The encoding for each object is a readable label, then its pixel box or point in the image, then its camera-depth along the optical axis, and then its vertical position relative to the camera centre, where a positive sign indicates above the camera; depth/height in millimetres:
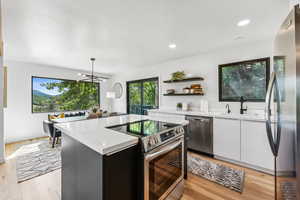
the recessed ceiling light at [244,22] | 2055 +1253
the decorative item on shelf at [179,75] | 3869 +732
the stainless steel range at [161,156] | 1157 -590
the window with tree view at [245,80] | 2778 +443
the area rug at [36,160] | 2361 -1290
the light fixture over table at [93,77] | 3715 +665
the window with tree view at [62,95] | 4523 +213
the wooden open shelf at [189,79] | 3525 +573
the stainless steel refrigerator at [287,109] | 902 -77
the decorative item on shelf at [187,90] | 3732 +274
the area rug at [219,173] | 1990 -1286
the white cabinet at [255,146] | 2234 -842
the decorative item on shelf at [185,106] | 3768 -193
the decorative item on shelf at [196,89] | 3549 +286
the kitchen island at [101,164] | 930 -529
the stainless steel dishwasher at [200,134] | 2846 -797
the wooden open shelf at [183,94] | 3690 +159
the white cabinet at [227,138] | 2522 -793
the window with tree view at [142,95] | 4921 +173
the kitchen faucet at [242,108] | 2916 -202
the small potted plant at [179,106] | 4018 -203
